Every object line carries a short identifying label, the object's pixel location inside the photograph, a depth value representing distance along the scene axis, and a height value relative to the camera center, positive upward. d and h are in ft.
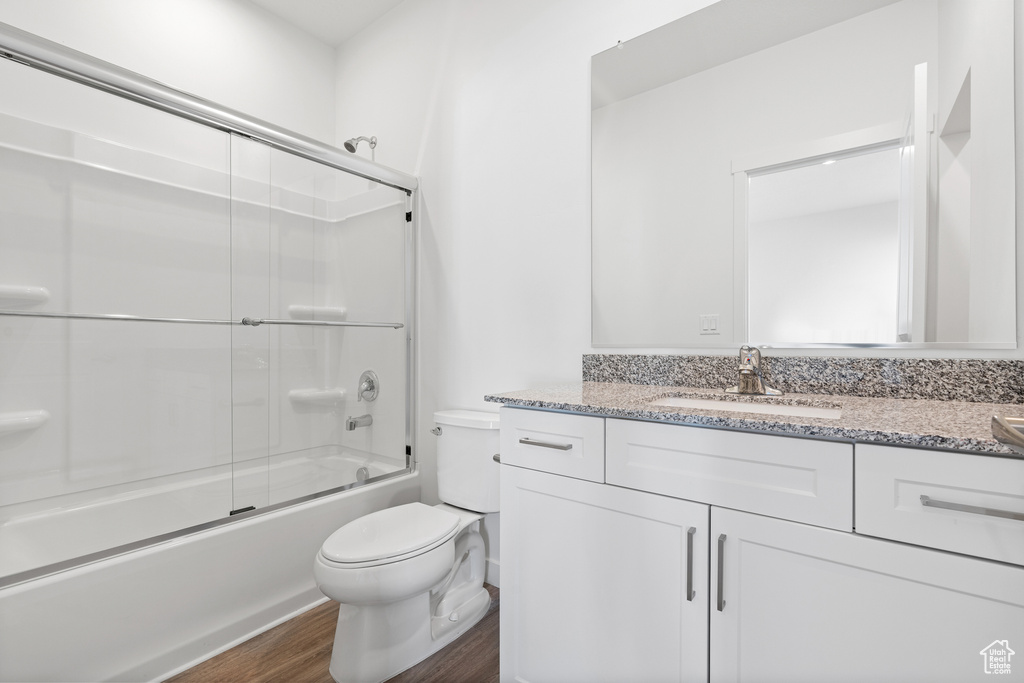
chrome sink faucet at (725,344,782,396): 4.39 -0.33
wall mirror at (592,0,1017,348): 3.71 +1.52
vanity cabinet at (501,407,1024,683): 2.53 -1.51
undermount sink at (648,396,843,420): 3.92 -0.58
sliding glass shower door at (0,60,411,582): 4.68 +0.14
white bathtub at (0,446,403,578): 4.48 -1.91
